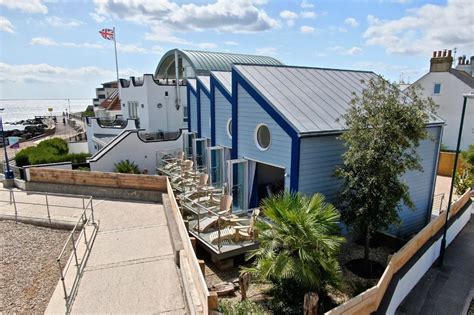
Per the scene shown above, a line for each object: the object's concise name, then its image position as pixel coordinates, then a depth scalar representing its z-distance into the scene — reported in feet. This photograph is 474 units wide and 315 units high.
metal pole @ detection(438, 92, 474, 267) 35.73
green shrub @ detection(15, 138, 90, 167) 60.44
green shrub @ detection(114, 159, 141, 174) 59.06
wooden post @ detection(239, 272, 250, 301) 25.38
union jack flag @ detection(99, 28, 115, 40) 107.04
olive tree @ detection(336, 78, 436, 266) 27.58
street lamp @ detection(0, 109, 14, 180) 55.98
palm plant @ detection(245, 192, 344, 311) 22.12
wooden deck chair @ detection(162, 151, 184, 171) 57.07
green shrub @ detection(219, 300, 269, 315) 21.97
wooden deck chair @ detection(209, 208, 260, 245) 32.22
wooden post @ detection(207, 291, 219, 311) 19.60
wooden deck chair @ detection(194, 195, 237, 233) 34.65
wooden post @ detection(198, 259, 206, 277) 24.97
